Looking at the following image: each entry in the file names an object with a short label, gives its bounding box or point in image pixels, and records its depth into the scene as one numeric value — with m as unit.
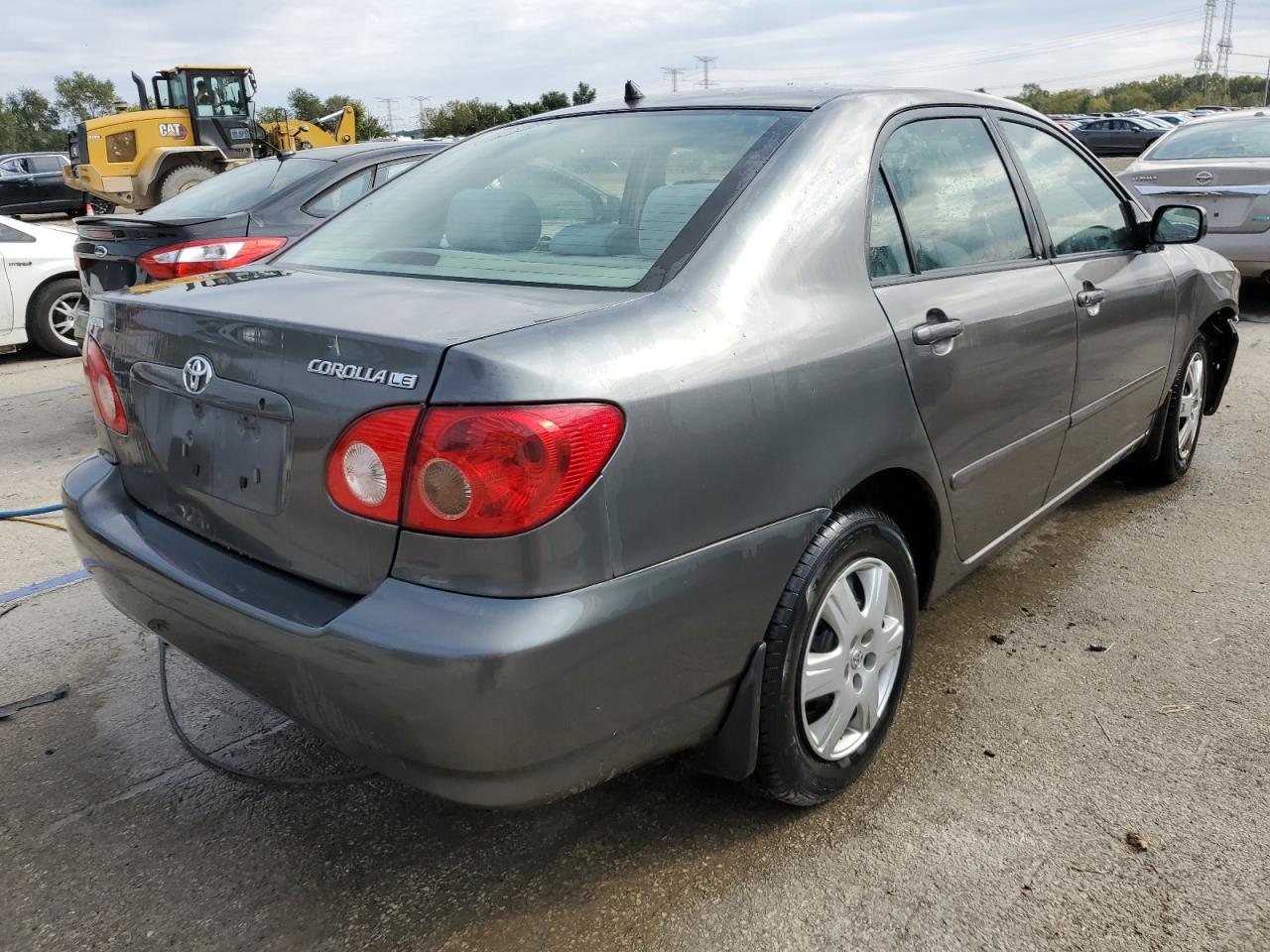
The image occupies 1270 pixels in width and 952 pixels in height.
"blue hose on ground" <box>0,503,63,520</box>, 4.54
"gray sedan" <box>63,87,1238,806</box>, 1.71
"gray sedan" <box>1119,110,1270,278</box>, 7.97
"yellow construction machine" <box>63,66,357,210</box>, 19.30
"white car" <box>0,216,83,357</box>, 8.32
